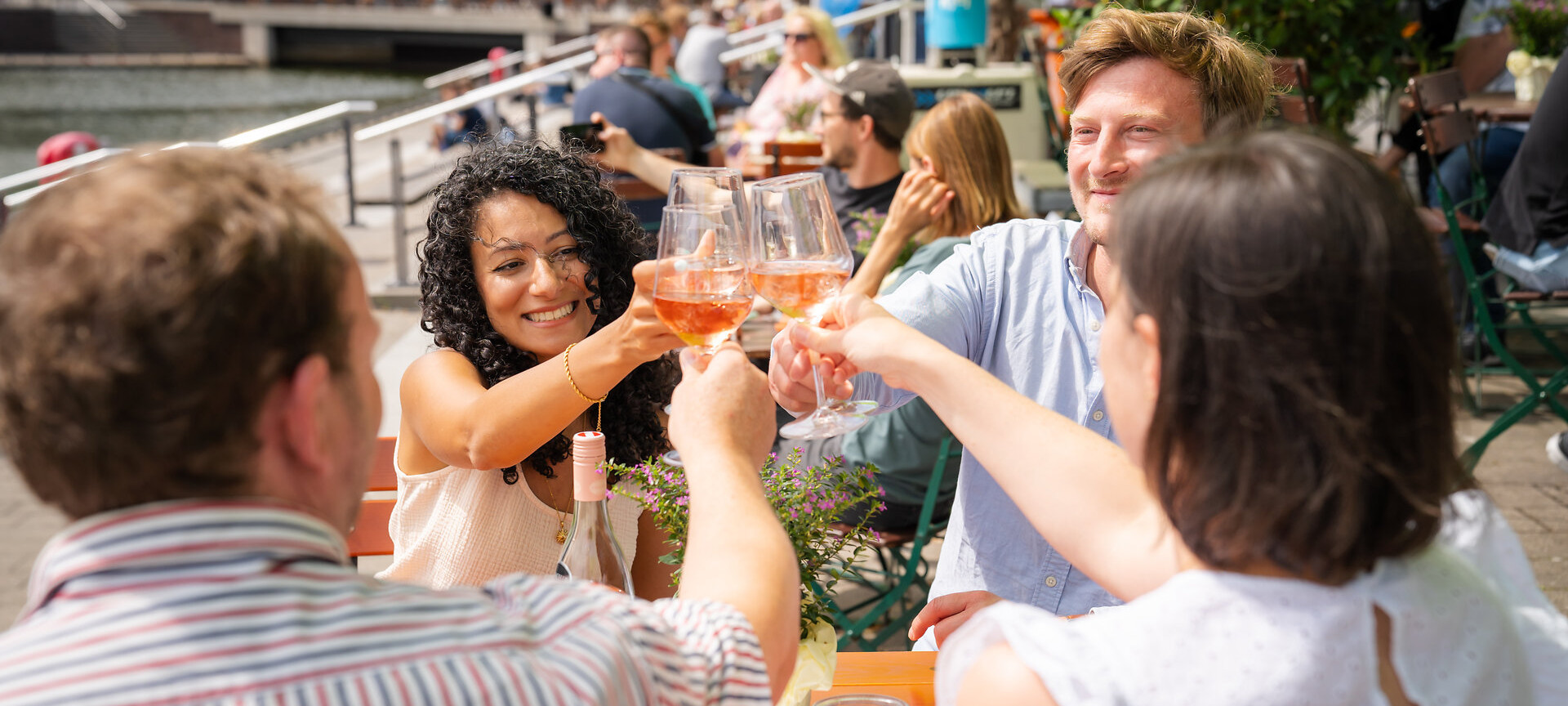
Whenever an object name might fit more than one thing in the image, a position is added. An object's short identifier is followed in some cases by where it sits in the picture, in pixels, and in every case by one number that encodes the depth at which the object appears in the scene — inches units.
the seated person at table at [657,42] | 305.6
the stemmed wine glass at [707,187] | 60.4
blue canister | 260.8
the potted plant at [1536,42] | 214.8
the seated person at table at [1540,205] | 154.9
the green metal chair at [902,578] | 107.9
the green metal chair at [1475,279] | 153.6
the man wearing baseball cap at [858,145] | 179.3
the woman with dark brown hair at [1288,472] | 36.4
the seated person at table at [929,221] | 116.9
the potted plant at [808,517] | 55.9
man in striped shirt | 31.2
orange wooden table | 59.2
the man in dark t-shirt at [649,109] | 241.8
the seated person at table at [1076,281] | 75.7
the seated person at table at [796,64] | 289.4
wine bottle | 57.2
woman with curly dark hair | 79.0
